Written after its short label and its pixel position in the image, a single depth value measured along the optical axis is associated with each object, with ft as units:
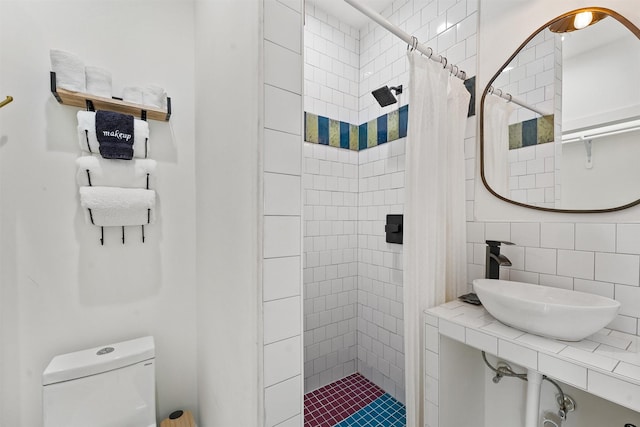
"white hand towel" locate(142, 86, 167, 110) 4.57
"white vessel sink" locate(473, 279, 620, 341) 2.86
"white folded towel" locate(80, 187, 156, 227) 4.11
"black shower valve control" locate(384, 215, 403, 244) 6.36
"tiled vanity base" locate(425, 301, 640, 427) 2.57
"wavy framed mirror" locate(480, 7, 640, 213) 3.52
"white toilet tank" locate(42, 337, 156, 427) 3.73
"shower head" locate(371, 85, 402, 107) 6.10
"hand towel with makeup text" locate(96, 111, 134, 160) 4.17
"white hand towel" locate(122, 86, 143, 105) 4.47
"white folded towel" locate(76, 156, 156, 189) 4.21
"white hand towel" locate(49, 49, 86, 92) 3.85
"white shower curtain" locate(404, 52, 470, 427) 4.51
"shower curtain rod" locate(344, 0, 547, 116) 4.06
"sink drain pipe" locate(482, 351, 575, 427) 3.44
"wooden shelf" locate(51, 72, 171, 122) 3.92
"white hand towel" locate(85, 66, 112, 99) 4.13
